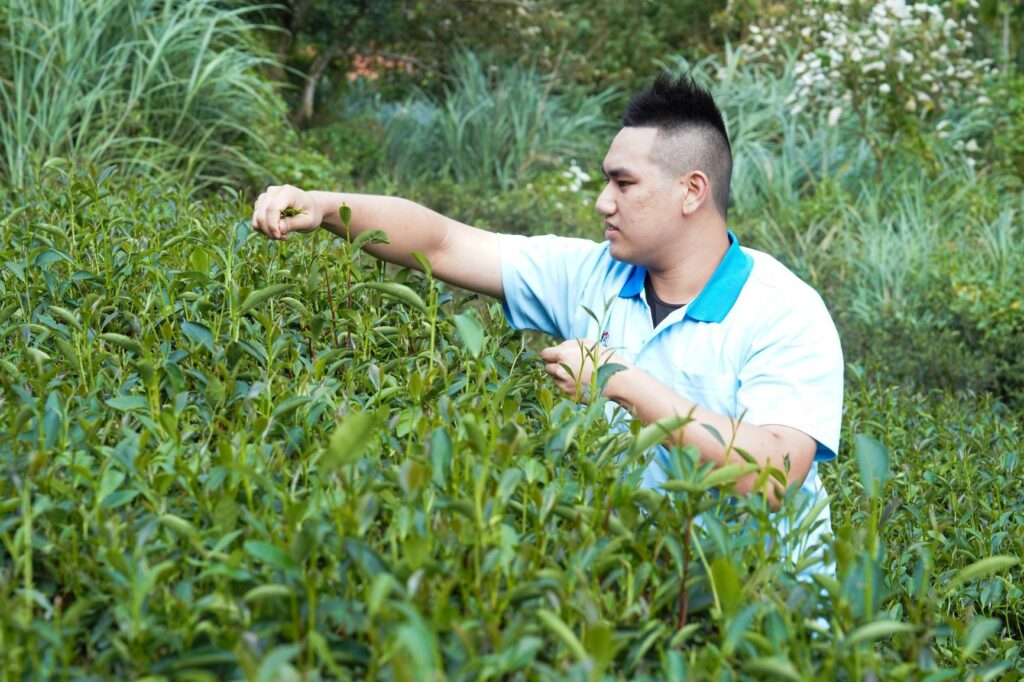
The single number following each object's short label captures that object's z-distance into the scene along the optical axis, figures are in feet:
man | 8.77
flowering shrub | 31.53
